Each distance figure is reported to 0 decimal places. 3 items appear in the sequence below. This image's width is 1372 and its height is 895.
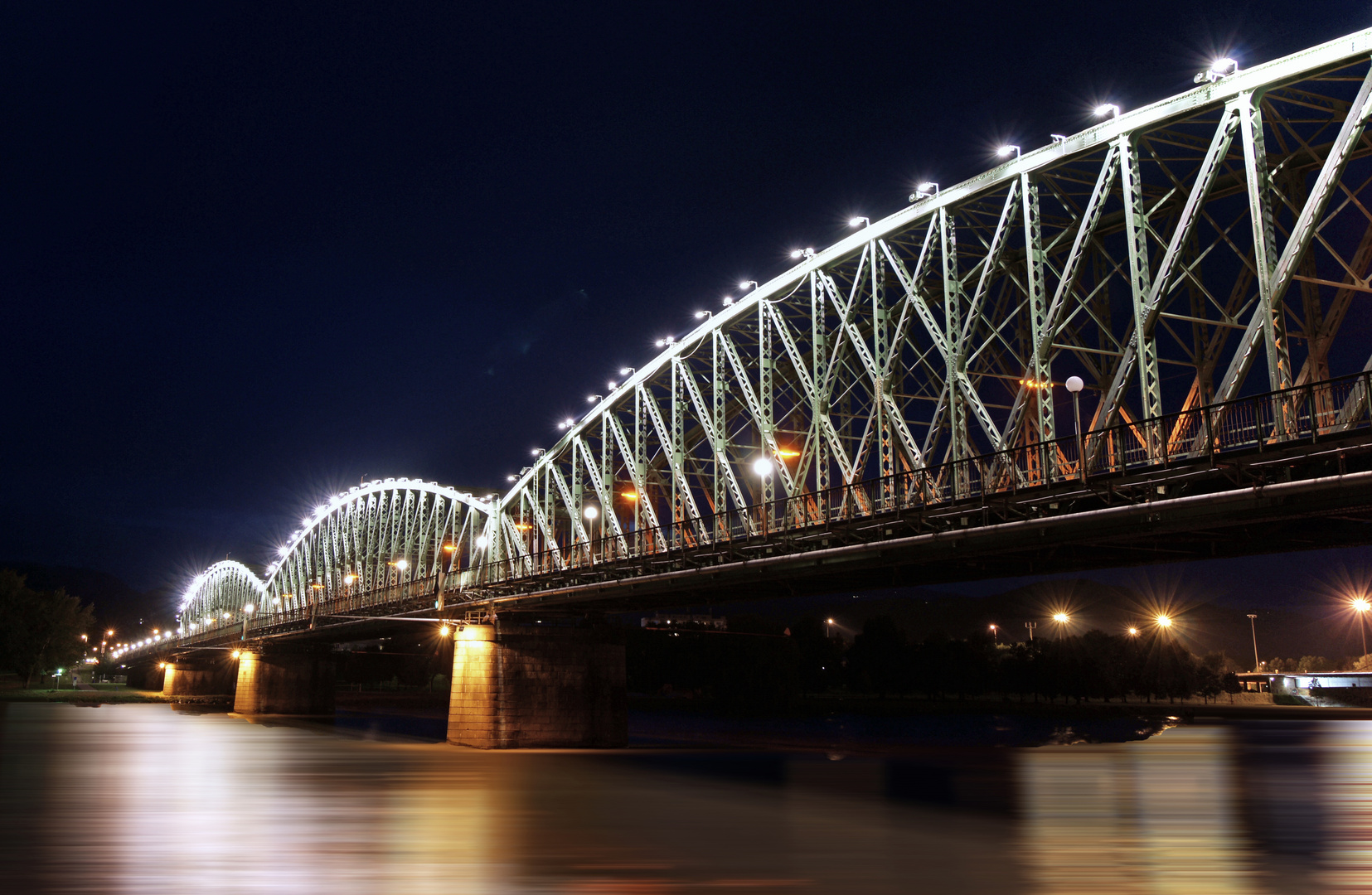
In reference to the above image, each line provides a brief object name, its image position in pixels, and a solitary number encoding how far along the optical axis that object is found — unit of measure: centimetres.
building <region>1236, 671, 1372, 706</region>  7644
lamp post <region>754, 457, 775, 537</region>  4603
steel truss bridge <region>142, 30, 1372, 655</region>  2541
